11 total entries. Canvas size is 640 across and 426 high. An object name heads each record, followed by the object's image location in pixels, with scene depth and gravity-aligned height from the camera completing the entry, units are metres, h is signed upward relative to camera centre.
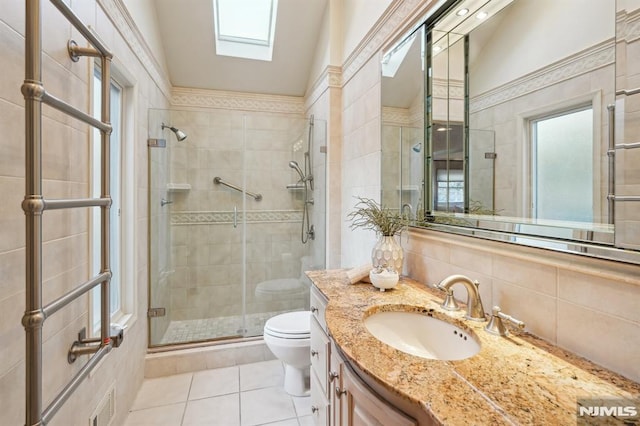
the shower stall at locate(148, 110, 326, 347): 2.75 -0.05
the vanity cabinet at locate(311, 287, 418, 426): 0.77 -0.59
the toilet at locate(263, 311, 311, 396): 1.91 -0.86
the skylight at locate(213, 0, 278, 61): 2.80 +1.76
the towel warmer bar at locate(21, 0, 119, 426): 0.81 +0.00
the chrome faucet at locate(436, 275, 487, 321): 1.03 -0.28
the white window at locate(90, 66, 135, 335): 1.86 -0.04
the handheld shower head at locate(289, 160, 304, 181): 3.02 +0.45
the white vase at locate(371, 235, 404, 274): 1.48 -0.21
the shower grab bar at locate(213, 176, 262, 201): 2.91 +0.25
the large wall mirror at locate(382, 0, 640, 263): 0.74 +0.30
